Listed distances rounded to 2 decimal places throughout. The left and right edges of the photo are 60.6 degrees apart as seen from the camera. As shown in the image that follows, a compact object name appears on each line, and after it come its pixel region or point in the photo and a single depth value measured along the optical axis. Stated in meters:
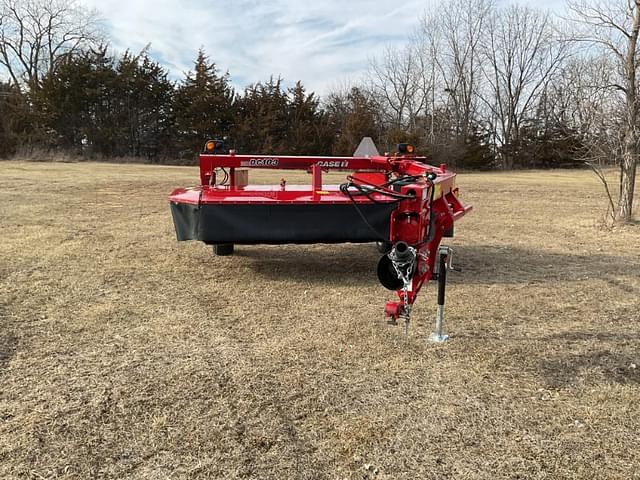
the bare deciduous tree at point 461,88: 40.22
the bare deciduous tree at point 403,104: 41.09
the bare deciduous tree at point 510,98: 40.88
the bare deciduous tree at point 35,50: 36.38
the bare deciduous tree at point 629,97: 8.66
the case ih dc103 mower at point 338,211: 3.13
